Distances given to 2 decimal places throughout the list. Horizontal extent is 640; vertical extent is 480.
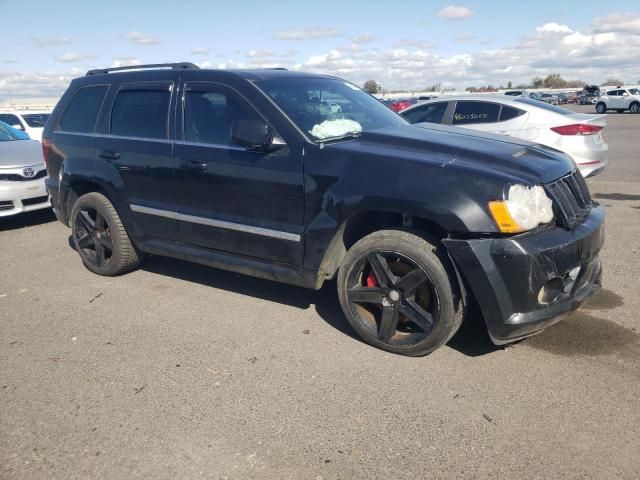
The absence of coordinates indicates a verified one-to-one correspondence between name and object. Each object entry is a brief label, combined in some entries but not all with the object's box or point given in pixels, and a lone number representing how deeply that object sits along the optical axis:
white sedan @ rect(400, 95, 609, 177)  8.07
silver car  7.58
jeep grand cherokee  3.24
